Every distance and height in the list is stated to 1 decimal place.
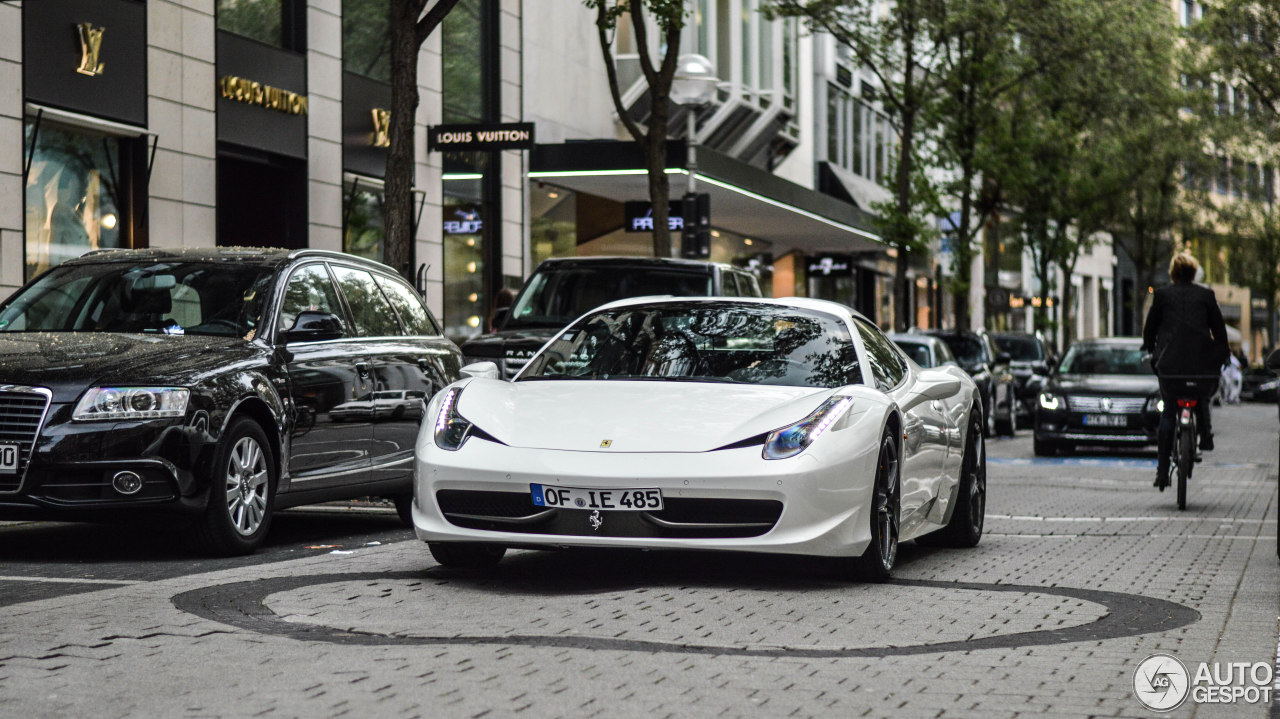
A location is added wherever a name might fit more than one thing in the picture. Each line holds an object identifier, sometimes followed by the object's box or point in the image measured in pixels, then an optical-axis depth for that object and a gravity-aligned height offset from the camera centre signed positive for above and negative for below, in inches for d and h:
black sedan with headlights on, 821.2 -13.6
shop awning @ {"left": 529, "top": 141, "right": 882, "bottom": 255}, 1182.3 +147.1
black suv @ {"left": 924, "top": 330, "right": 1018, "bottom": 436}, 1020.5 +3.4
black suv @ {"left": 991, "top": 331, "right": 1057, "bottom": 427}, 1197.7 +14.3
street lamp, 875.4 +141.9
